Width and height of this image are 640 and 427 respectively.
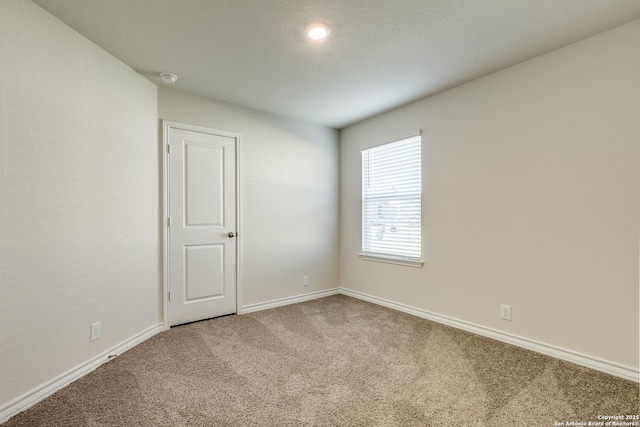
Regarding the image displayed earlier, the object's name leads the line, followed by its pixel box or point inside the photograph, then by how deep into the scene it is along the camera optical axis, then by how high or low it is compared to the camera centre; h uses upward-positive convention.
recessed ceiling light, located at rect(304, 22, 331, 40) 2.11 +1.27
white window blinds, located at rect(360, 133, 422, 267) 3.51 +0.11
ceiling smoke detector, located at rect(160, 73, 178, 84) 2.81 +1.24
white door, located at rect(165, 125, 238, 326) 3.19 -0.13
